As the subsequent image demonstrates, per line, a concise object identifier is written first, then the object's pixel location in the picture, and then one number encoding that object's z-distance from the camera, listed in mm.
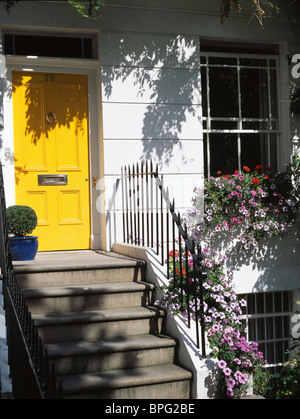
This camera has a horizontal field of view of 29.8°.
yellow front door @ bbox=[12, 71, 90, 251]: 6992
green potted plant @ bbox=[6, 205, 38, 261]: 6094
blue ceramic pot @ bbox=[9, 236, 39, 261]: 6105
